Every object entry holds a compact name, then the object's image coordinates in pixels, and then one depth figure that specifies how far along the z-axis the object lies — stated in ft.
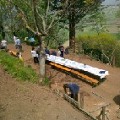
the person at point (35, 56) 33.16
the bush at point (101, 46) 44.68
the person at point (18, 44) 37.77
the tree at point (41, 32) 26.04
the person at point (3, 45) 37.25
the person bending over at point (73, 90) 24.86
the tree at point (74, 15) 42.33
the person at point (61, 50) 36.06
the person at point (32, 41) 42.89
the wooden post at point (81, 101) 23.95
